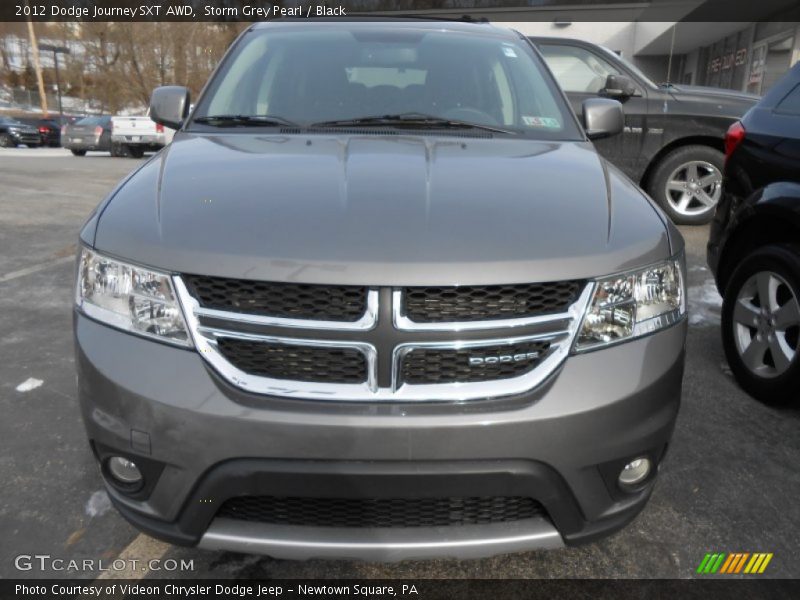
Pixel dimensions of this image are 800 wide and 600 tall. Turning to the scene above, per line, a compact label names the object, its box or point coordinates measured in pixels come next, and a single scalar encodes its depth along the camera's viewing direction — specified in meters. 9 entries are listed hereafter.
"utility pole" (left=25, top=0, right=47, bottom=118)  35.55
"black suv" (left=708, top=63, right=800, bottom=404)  2.87
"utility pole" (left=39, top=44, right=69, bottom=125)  39.28
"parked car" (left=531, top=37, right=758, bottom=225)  6.29
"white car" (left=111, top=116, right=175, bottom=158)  19.58
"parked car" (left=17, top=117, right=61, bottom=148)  29.28
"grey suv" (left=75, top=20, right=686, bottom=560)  1.49
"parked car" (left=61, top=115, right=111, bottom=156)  20.67
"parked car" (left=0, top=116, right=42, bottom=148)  27.61
